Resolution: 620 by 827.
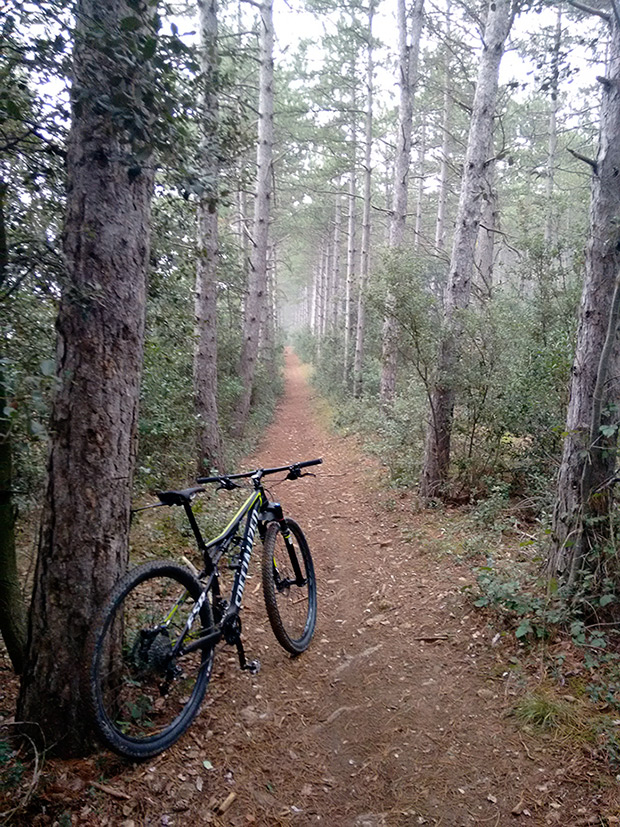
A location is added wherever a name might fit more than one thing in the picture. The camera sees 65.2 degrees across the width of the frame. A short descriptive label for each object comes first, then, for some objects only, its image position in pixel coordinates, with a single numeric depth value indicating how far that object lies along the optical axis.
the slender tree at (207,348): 7.96
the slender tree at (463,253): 6.77
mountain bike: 2.54
